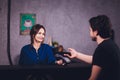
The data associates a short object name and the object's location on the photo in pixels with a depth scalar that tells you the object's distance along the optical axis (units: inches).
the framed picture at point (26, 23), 181.0
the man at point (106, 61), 86.4
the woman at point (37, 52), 149.4
